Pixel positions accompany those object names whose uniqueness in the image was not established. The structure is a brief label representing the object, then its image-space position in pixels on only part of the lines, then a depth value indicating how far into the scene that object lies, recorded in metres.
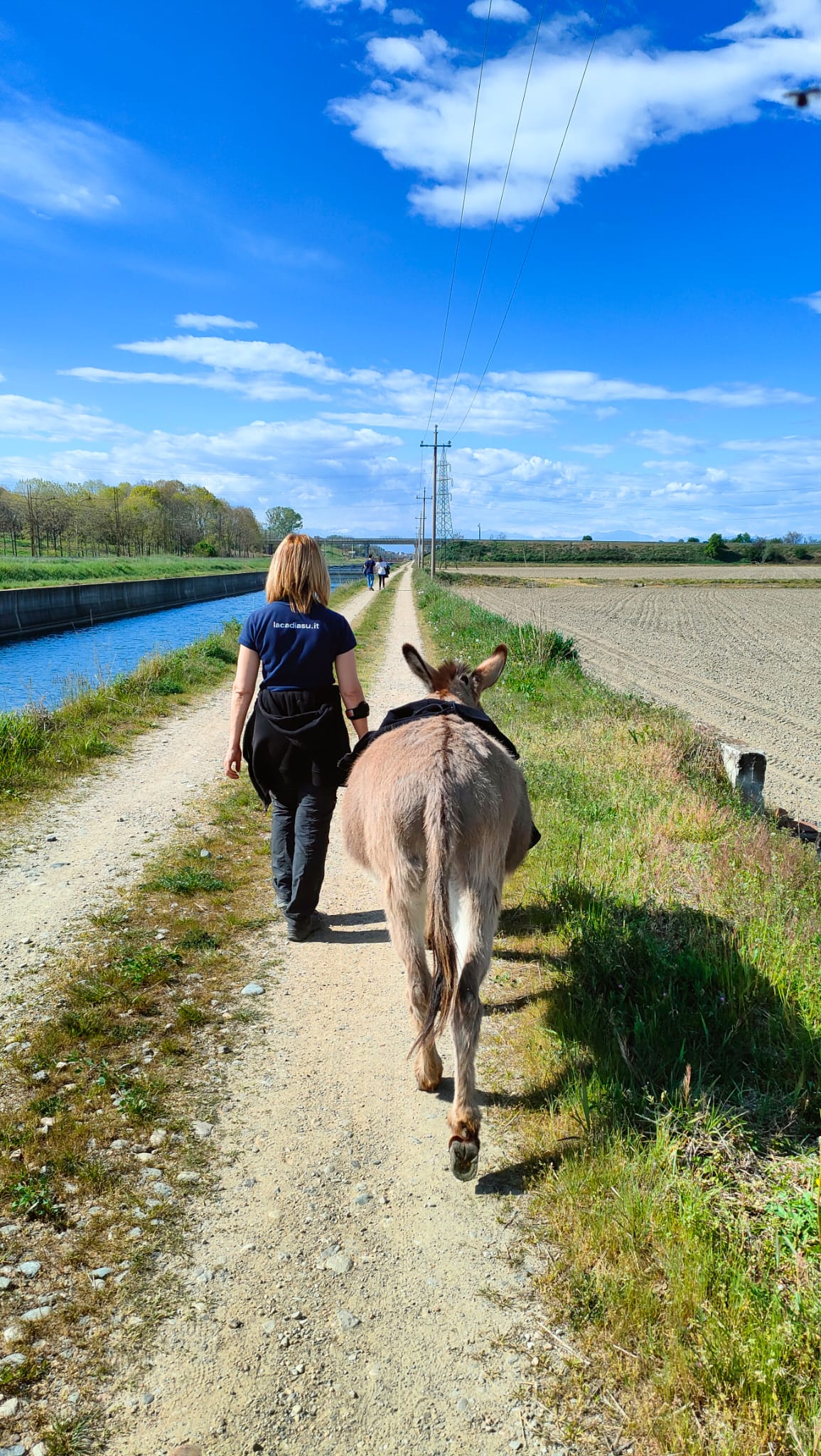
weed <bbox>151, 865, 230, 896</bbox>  5.57
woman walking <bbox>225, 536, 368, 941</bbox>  4.60
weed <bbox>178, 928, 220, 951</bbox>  4.79
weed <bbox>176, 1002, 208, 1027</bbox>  3.97
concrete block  7.42
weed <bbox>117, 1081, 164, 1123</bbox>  3.24
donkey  2.82
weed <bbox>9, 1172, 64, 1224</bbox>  2.69
